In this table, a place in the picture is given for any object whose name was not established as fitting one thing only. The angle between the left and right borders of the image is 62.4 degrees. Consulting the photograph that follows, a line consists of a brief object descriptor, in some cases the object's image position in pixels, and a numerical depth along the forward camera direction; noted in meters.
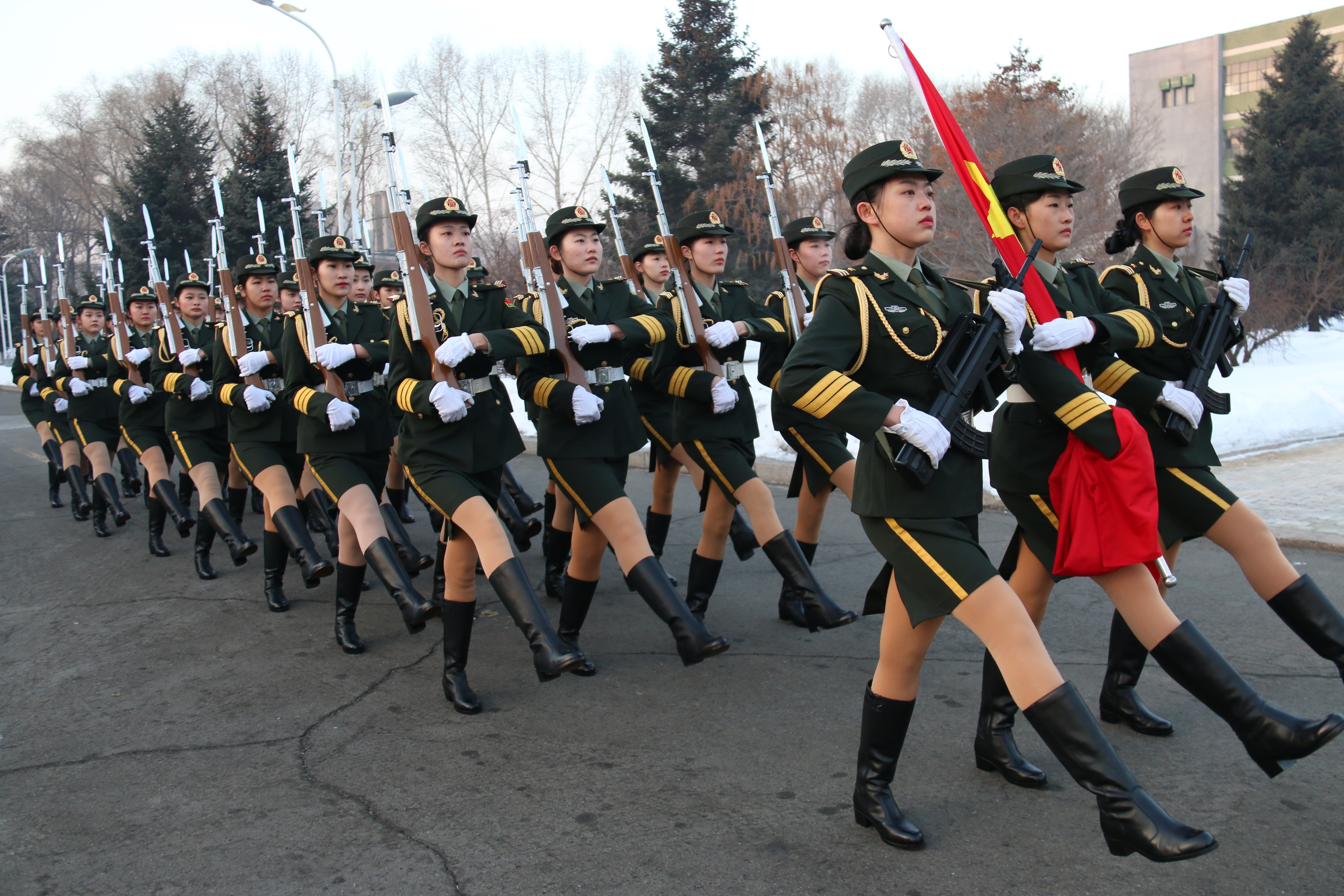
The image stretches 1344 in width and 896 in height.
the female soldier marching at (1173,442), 3.63
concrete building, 61.78
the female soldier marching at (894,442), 2.95
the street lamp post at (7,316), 28.98
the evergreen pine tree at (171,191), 33.50
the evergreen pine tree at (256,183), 28.95
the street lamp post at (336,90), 6.70
